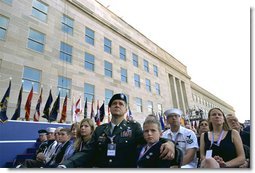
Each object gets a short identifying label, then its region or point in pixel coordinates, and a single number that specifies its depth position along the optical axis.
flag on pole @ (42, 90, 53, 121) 9.12
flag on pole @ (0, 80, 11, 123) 6.77
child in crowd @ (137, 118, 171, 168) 1.80
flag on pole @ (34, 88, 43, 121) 8.83
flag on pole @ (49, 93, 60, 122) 9.12
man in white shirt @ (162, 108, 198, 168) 2.68
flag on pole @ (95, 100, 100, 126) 11.02
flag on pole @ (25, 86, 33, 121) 8.41
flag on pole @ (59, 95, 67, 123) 9.71
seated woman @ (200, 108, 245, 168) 2.21
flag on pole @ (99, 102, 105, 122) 11.48
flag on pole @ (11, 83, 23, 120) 7.88
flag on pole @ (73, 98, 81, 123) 10.76
